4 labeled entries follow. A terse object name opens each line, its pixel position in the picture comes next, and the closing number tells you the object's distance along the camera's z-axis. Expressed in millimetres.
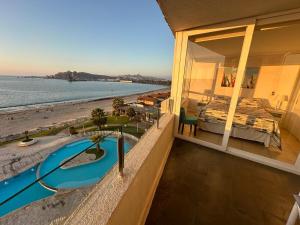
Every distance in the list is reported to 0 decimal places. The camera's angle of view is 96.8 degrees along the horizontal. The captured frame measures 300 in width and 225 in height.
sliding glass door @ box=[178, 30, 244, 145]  3076
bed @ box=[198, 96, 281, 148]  2867
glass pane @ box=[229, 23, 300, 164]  2816
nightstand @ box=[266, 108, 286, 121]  4156
